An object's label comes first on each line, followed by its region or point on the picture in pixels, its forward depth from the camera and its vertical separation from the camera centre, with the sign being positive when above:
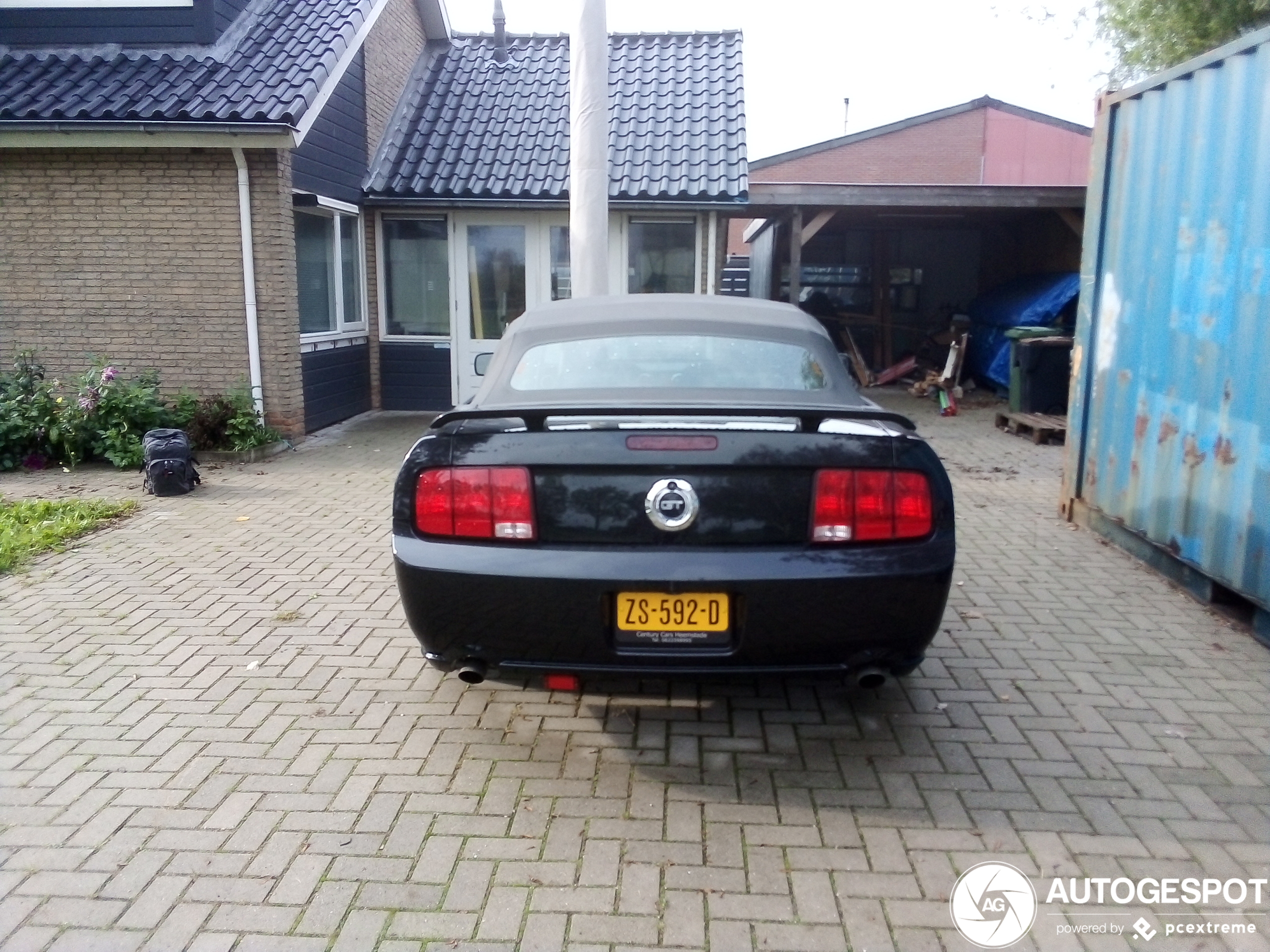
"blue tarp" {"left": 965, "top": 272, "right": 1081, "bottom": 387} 13.91 -0.12
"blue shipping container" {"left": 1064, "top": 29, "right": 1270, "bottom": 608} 4.97 -0.08
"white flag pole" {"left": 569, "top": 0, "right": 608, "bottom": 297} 7.91 +1.17
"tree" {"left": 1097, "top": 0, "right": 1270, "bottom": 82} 15.54 +4.44
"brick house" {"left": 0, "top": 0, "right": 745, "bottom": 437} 9.94 +1.10
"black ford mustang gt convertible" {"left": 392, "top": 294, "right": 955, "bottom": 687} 3.28 -0.78
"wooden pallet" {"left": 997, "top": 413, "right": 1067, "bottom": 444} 11.29 -1.36
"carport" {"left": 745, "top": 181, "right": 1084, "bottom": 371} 16.17 +0.82
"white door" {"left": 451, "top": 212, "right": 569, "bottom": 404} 12.89 +0.34
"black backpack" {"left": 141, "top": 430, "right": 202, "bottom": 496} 8.06 -1.34
